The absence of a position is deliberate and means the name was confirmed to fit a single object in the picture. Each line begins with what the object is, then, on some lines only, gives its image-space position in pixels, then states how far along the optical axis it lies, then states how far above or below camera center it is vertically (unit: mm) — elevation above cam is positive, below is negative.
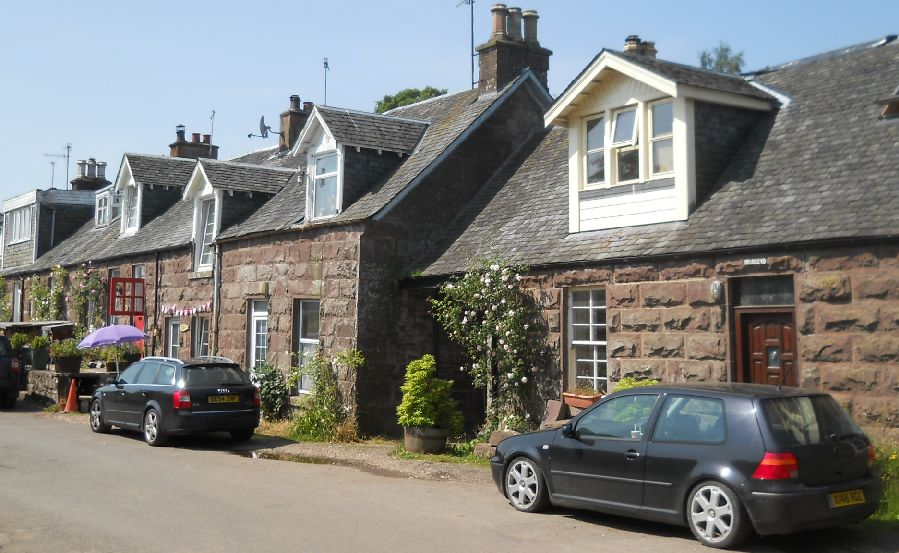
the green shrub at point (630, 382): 12508 -377
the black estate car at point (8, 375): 22469 -658
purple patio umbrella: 21406 +356
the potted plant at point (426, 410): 14789 -944
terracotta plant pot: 13164 -653
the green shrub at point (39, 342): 25766 +224
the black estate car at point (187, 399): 15445 -851
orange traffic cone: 22078 -1233
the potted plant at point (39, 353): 25625 -96
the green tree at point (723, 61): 48875 +16361
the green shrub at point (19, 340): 26781 +286
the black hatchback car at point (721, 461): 7797 -976
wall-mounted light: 12008 +902
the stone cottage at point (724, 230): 10859 +1845
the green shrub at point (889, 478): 9180 -1292
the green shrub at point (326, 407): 16609 -1038
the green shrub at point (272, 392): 18688 -839
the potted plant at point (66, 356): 22812 -154
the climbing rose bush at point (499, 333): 14742 +362
